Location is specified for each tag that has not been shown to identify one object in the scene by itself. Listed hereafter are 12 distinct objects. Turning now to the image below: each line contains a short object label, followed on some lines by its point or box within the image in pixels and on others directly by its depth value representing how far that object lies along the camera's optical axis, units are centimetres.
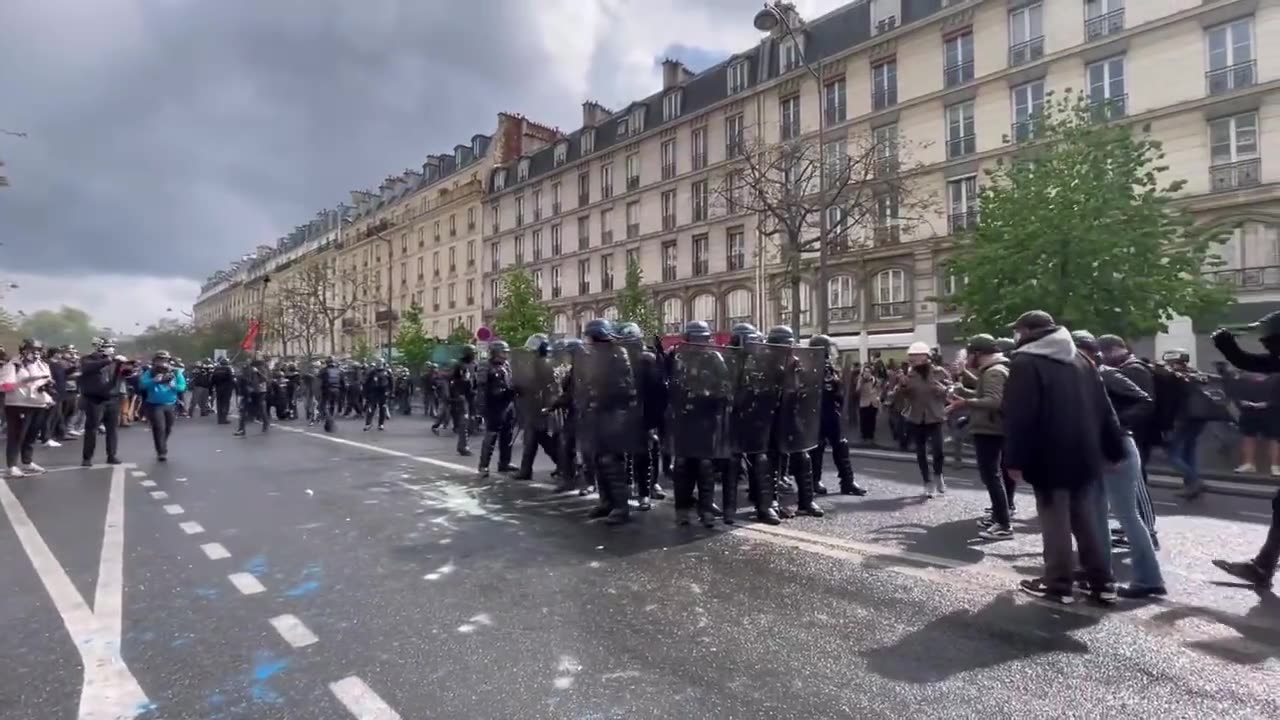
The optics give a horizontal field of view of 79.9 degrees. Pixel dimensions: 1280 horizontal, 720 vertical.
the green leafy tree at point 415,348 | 3531
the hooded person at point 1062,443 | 426
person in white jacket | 918
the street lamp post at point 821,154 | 1641
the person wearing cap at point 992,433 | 608
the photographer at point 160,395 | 1129
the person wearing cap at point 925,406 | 793
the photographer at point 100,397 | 1023
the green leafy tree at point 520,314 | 3177
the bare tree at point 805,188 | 1816
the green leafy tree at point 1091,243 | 1425
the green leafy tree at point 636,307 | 3253
